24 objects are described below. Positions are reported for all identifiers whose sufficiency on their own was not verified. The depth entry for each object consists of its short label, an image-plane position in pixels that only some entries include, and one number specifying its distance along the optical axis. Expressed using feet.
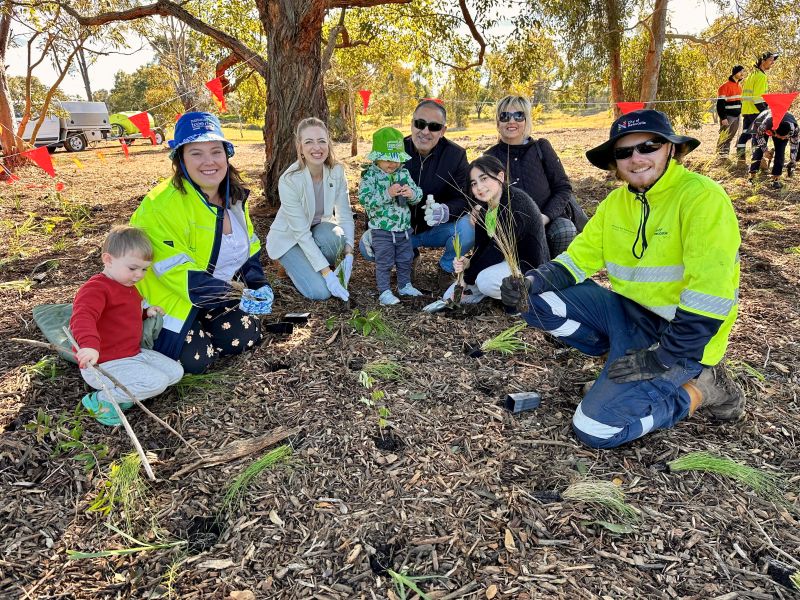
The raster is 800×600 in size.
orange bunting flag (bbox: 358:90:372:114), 33.19
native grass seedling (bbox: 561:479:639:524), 6.07
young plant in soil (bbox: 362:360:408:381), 8.97
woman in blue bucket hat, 8.66
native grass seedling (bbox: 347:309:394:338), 10.40
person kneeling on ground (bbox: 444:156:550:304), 10.58
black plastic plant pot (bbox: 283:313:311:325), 11.07
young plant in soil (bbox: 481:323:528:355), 9.67
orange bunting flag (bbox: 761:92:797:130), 17.86
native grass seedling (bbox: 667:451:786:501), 6.40
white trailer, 61.41
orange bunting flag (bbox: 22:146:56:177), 21.18
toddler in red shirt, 7.59
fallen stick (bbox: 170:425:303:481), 6.94
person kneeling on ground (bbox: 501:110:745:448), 6.57
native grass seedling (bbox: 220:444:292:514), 6.32
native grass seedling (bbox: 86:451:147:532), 6.20
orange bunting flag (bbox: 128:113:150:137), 24.00
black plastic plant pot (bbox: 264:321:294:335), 10.68
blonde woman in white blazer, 11.71
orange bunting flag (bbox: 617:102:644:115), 20.54
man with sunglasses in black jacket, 12.54
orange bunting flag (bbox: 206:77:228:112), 20.77
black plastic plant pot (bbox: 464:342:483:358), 9.75
